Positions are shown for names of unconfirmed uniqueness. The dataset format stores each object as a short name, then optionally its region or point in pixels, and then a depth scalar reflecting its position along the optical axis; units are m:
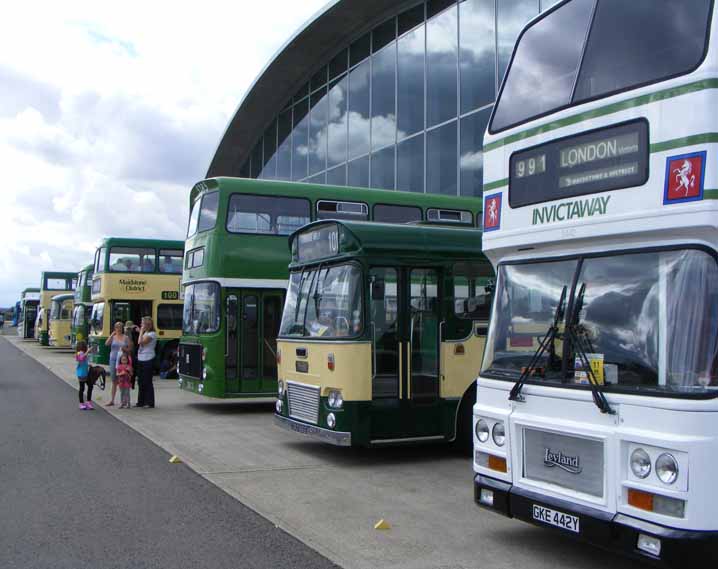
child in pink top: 15.64
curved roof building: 21.47
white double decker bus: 4.94
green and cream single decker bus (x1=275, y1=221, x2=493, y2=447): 9.72
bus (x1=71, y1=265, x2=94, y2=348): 32.19
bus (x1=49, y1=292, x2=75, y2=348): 41.59
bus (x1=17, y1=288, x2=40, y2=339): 60.03
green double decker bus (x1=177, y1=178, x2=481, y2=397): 15.15
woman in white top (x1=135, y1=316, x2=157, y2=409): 15.54
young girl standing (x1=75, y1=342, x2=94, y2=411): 15.07
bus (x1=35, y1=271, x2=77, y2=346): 48.31
